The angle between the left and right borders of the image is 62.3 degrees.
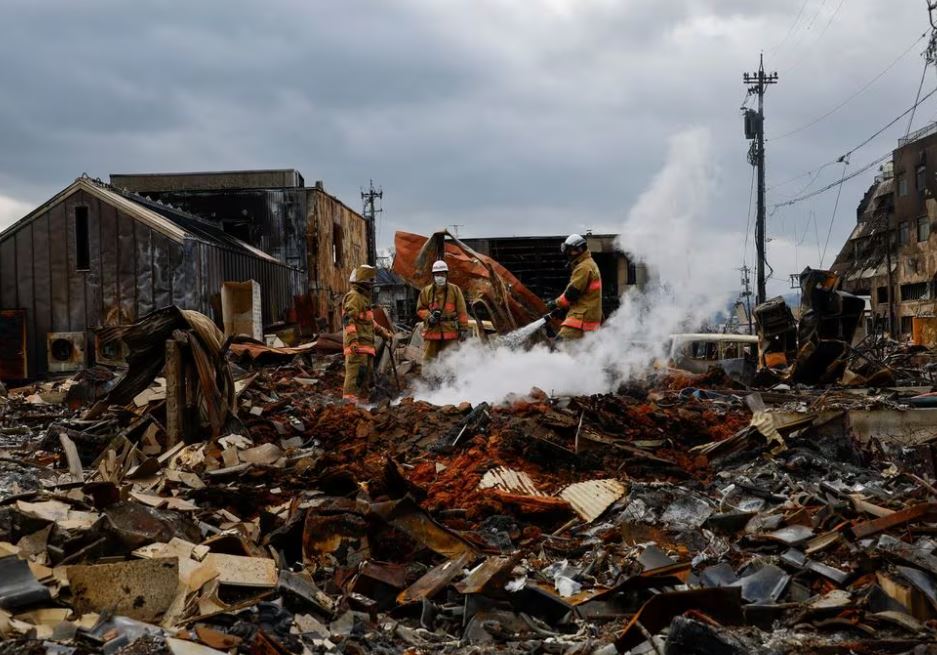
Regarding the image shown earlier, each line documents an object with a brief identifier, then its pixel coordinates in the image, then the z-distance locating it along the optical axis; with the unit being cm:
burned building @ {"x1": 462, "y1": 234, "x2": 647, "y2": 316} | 2028
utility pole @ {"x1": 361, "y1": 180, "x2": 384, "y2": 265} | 5838
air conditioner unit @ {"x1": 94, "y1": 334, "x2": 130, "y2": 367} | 1542
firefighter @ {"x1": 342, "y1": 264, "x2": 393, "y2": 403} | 1120
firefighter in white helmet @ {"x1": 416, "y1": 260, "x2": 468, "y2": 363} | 1166
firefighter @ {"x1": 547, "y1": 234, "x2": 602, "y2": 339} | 1067
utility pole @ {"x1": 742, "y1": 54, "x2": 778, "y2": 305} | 3053
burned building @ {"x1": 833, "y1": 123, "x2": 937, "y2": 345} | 4234
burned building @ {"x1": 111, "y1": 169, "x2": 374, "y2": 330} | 2341
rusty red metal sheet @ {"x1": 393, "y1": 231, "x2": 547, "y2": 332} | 1565
